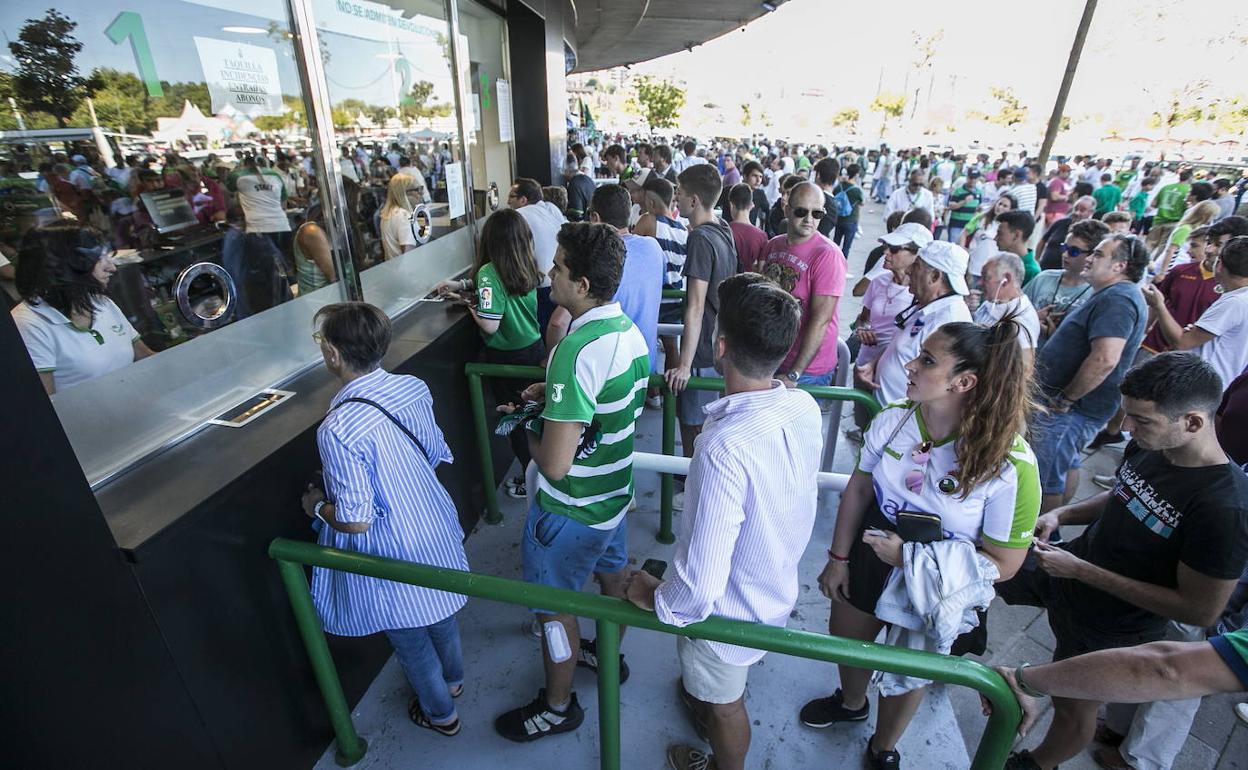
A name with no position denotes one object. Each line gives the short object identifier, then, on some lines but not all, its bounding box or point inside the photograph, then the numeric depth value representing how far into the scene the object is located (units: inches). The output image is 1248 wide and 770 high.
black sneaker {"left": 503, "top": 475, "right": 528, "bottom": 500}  156.6
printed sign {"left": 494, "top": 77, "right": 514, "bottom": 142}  250.8
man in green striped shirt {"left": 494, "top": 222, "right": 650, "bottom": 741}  75.2
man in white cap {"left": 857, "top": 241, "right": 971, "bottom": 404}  116.1
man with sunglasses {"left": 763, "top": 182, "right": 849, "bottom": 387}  135.8
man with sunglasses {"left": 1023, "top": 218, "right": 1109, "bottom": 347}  142.5
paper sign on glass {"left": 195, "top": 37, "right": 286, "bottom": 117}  89.3
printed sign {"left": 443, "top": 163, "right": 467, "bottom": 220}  177.6
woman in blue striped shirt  70.1
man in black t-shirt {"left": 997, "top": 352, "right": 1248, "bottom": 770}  69.2
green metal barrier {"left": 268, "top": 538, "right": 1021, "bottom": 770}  53.7
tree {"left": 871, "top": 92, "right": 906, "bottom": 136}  2154.2
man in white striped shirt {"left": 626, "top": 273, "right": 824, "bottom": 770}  58.5
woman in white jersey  67.5
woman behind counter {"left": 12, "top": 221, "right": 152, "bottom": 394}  67.7
